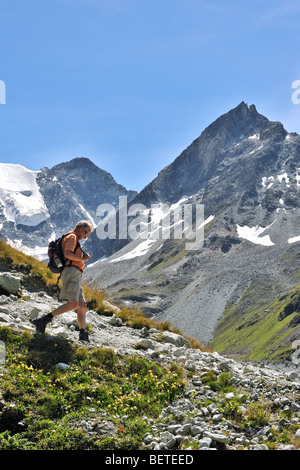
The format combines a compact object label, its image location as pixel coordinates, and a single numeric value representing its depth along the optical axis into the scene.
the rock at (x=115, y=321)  16.23
